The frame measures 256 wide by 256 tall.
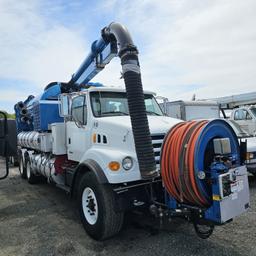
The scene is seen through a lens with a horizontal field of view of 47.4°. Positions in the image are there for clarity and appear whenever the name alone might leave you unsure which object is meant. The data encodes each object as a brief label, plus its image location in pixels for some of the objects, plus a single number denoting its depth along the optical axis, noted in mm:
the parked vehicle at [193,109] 13586
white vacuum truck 3393
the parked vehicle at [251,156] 7234
